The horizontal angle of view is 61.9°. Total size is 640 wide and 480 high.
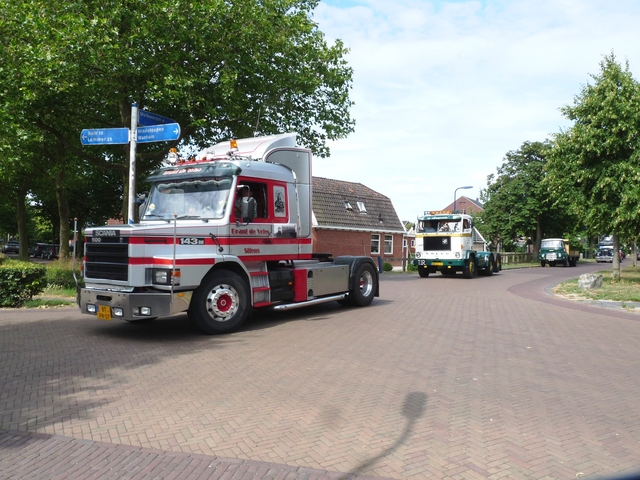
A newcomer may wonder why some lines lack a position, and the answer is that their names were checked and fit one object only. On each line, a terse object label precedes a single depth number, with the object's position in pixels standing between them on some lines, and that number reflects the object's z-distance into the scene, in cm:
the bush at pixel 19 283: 1218
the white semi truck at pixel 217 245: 842
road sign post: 1154
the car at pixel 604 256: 6234
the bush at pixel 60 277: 1569
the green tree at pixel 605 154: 1794
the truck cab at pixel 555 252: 4291
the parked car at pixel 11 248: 5465
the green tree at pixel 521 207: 4853
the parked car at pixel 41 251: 5216
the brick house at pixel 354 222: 3538
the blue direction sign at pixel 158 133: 1123
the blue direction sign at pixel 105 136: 1168
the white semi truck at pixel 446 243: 2422
